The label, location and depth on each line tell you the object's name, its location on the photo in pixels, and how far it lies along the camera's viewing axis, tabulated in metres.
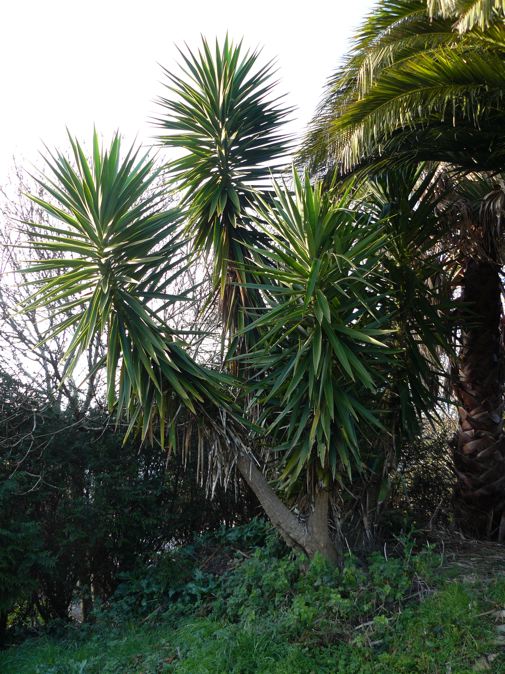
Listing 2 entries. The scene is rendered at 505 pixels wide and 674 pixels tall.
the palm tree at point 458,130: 6.16
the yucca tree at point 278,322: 6.02
